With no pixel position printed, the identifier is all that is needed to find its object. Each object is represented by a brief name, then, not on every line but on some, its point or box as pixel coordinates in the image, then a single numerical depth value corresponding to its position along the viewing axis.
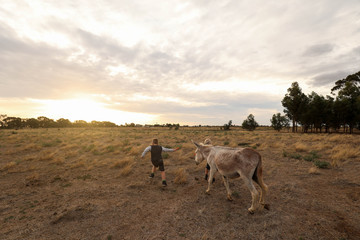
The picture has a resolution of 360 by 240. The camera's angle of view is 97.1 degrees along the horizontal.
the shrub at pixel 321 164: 9.48
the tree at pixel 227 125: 68.19
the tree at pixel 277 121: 64.44
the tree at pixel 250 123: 66.50
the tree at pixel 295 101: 44.41
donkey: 5.14
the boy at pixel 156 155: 7.89
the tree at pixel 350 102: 38.22
